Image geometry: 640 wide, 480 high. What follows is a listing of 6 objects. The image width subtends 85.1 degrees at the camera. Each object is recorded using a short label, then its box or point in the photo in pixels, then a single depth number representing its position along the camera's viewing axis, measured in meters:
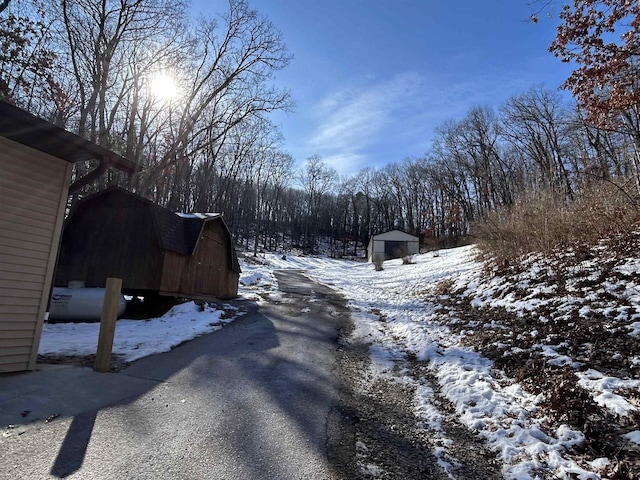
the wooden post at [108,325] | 4.87
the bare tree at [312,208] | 62.12
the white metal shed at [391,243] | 42.81
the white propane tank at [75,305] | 8.05
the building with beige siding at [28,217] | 4.42
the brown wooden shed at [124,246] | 9.73
